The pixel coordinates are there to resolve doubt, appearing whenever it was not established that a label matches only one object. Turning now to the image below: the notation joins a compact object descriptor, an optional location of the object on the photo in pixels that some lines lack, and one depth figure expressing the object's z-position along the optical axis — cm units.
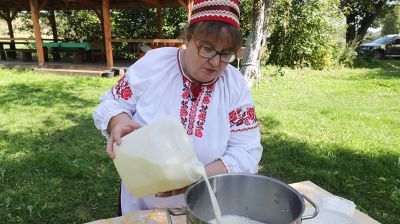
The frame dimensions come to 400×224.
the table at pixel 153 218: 142
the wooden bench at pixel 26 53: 1217
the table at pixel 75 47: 1111
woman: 142
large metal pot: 109
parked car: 1798
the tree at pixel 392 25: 4325
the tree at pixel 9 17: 1417
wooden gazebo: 994
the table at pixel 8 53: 1288
